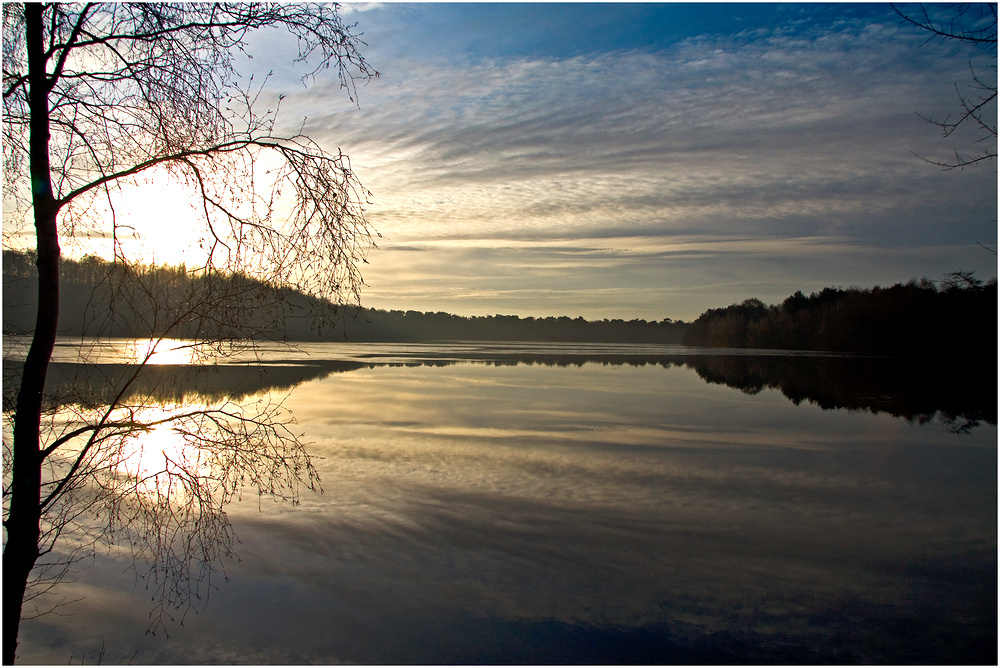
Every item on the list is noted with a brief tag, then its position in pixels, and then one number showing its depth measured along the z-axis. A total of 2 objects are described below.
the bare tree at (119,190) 3.62
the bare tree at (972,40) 4.52
